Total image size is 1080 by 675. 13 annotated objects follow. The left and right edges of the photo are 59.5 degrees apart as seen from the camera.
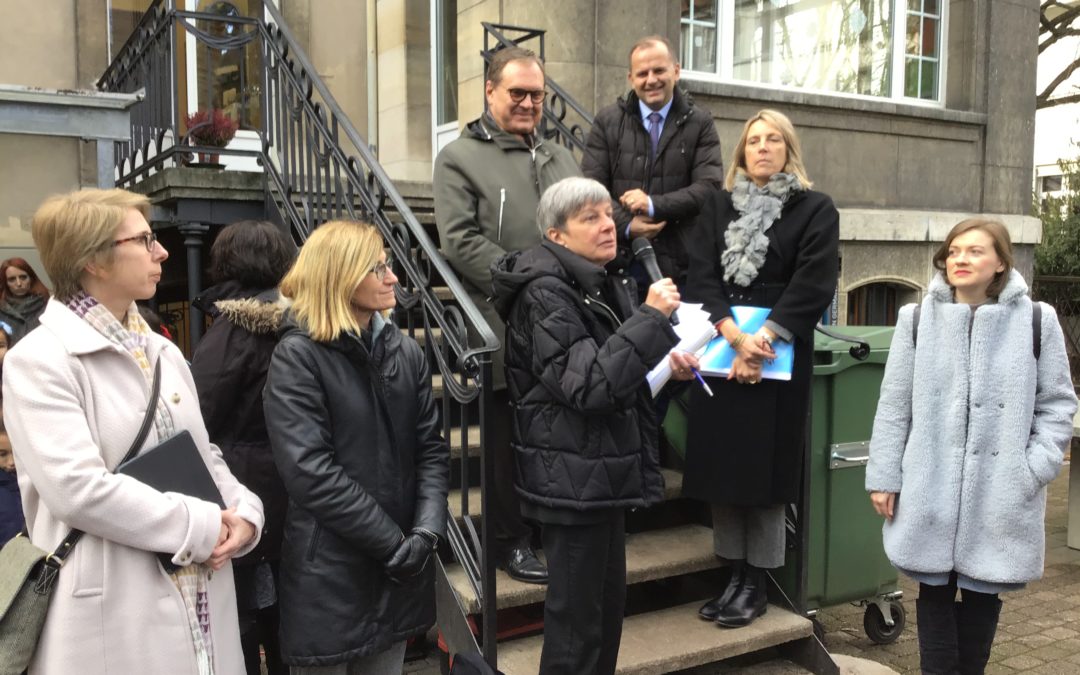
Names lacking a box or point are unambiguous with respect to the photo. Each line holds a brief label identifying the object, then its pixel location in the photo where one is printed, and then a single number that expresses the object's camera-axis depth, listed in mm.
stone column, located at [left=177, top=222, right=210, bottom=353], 5418
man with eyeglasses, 3699
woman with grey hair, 2936
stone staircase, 3646
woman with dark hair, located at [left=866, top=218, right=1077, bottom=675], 3178
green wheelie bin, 4262
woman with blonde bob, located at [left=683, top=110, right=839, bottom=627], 3732
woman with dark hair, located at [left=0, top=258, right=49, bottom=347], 5277
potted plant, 6023
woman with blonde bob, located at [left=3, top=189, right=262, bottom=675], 2021
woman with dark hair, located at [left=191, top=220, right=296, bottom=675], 3006
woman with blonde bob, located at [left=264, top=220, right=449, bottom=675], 2518
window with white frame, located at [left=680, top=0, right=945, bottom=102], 7461
